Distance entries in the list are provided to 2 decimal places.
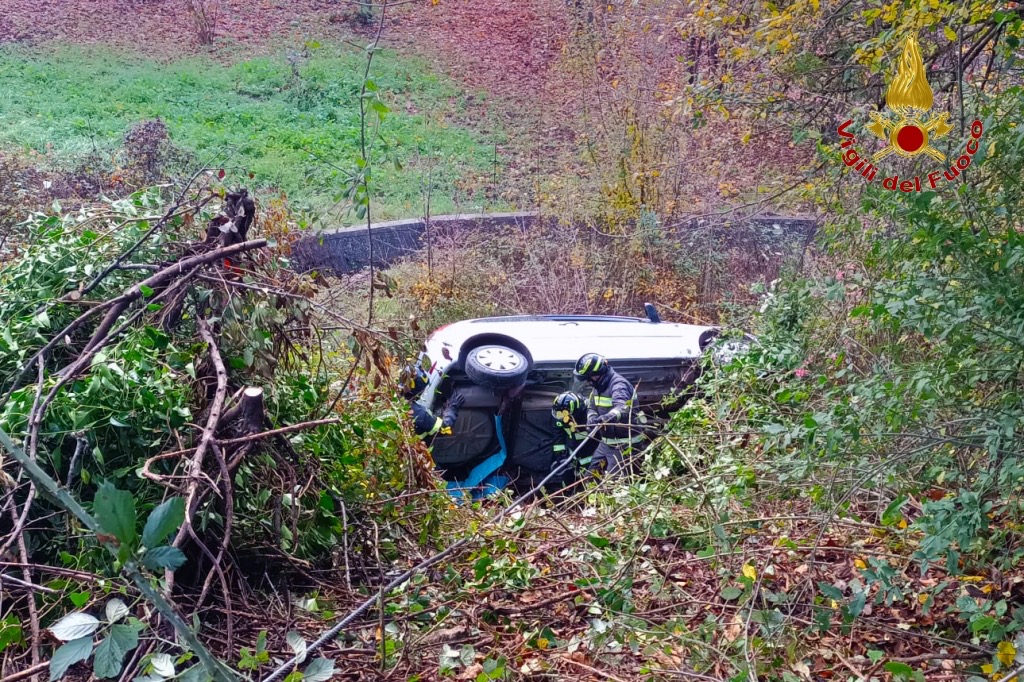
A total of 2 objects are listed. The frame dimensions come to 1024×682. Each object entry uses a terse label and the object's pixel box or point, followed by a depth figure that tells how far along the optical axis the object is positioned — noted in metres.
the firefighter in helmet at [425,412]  5.21
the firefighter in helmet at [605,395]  5.44
